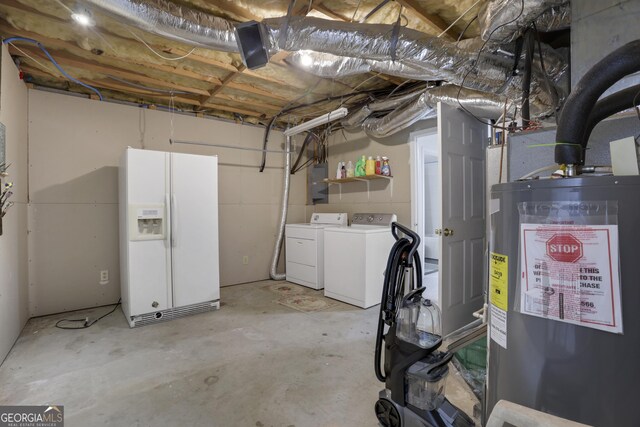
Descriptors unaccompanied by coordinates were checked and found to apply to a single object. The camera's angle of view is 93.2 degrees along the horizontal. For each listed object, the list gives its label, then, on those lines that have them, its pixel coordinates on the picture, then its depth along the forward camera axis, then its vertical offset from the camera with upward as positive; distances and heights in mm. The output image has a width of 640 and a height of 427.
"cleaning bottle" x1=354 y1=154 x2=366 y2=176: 4141 +646
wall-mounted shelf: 4055 +498
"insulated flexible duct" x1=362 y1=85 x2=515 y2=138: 2610 +1061
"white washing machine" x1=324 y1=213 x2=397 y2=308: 3391 -566
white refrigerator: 2941 -194
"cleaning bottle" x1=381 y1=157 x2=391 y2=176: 3982 +586
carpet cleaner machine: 1189 -582
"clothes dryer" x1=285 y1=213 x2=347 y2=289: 4113 -489
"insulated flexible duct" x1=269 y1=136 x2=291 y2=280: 4688 -50
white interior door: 2621 -33
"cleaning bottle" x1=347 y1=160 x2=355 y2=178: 4410 +659
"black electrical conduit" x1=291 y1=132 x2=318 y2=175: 4984 +1110
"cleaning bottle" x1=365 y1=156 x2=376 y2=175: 4008 +620
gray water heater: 654 -280
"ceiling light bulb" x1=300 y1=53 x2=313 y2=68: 2572 +1326
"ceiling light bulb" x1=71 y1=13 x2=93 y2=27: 2035 +1366
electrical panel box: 4926 +492
